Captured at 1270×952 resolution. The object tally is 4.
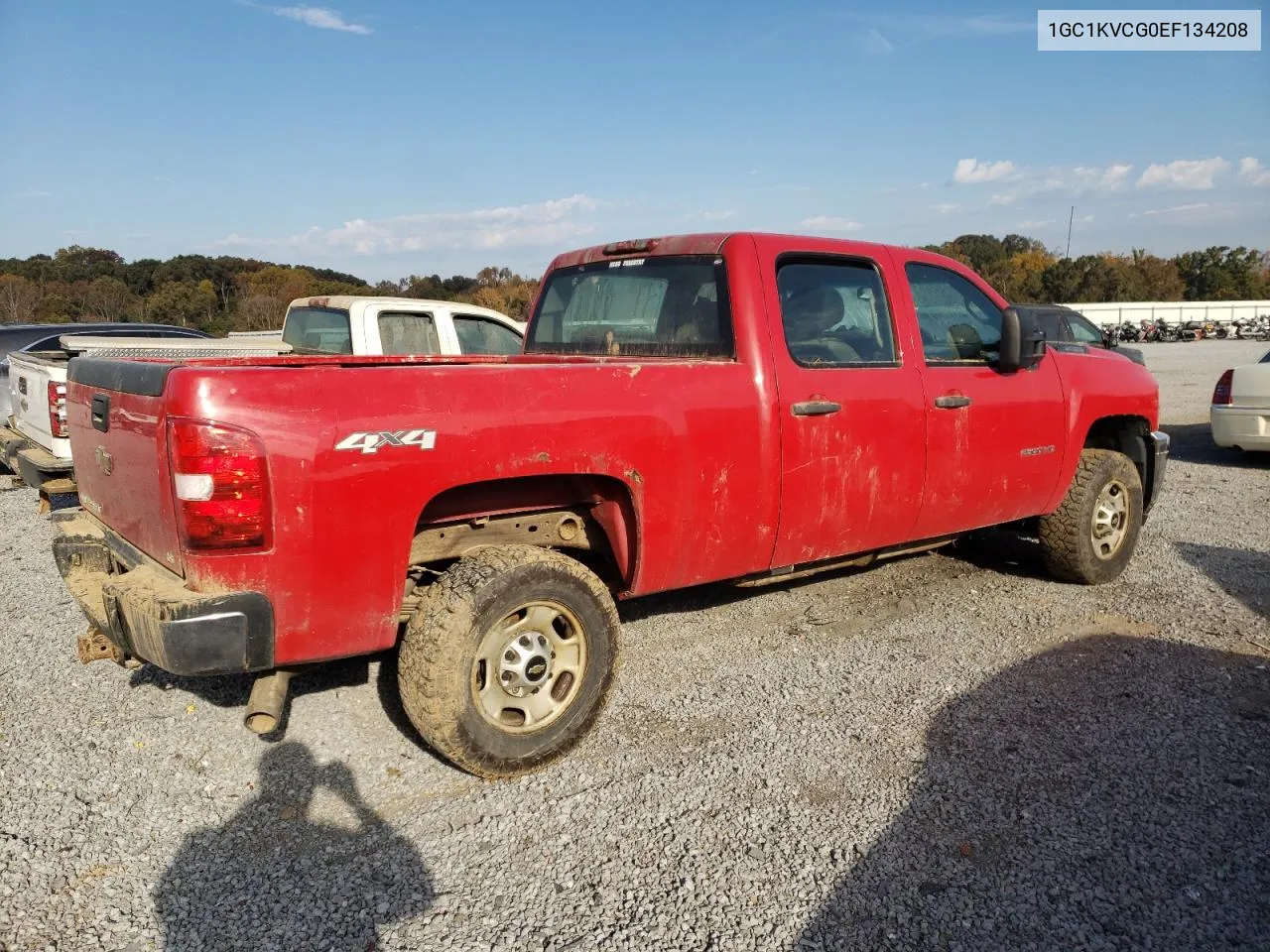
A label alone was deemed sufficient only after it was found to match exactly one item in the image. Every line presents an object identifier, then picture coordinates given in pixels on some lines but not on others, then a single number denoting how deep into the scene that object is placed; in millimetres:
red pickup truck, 2723
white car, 9602
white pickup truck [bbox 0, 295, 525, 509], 6289
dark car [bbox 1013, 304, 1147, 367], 14805
